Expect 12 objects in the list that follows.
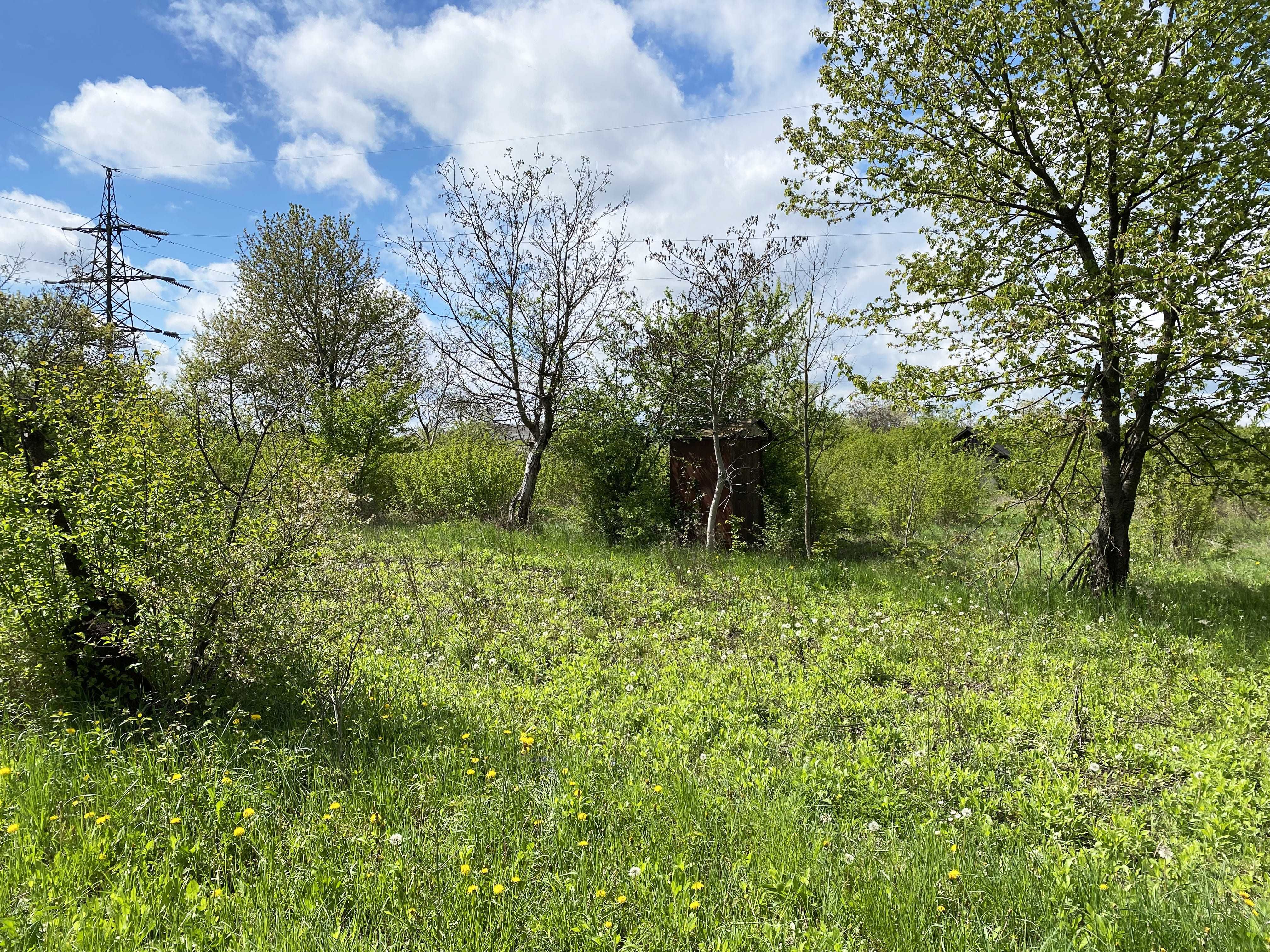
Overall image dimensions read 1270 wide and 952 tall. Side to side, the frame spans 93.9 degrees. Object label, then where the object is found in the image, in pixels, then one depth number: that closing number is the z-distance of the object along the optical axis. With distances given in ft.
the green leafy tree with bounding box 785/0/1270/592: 18.13
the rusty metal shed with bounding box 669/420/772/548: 35.53
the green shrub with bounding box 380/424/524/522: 47.85
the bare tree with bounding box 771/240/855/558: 28.71
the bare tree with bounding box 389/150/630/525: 39.29
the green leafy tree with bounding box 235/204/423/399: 70.59
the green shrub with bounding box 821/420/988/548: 40.34
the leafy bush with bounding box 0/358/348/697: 11.91
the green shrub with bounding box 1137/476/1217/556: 31.63
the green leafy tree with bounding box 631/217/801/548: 31.30
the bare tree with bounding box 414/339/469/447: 41.04
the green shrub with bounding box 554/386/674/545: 36.83
